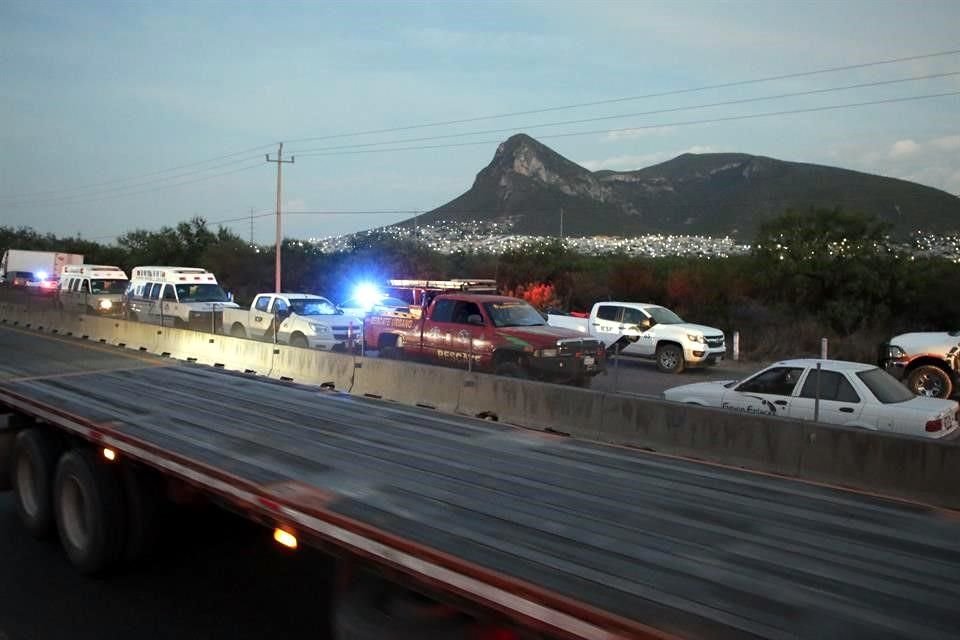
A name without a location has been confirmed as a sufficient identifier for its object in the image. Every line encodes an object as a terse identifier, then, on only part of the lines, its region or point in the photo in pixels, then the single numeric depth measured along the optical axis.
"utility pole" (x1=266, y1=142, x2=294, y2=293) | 51.06
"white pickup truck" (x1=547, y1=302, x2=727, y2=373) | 23.20
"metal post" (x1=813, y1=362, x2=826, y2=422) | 10.97
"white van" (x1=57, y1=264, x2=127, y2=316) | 33.84
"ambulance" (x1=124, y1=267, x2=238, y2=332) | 27.56
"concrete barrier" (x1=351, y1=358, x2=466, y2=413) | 14.16
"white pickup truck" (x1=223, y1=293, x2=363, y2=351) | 23.03
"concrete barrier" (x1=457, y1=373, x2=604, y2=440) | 11.90
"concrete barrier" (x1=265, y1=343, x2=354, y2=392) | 16.44
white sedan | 11.05
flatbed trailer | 3.29
